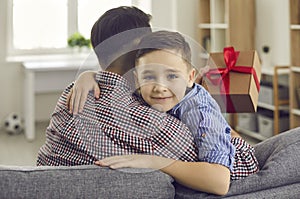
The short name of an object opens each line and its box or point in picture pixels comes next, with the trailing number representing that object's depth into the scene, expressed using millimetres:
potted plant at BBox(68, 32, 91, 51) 5391
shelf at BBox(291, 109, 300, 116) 4041
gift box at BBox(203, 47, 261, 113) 1563
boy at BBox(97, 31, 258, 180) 1042
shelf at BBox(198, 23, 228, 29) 4971
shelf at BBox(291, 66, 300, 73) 3998
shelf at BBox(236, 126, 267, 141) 4394
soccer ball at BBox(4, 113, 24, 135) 5074
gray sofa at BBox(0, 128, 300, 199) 1037
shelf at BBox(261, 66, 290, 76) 4270
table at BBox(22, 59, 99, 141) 4781
